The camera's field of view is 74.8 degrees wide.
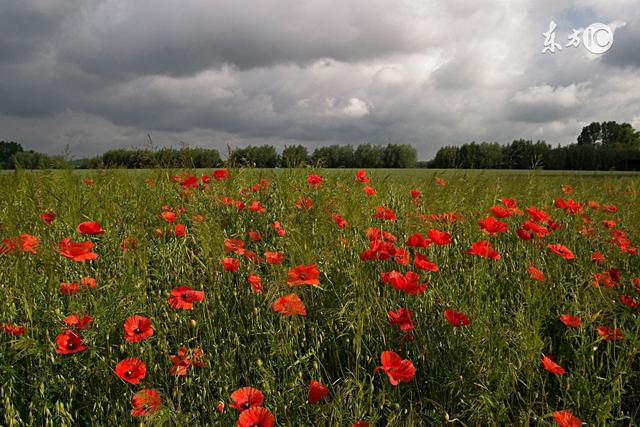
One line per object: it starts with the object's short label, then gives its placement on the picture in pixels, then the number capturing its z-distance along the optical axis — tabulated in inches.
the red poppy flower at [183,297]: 64.4
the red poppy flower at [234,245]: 80.3
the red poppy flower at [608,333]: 66.5
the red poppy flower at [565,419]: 49.4
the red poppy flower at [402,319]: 61.4
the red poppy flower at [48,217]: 99.3
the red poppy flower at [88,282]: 68.6
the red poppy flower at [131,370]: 53.1
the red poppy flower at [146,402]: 50.8
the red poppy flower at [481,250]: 75.0
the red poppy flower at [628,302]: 78.0
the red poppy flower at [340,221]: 96.1
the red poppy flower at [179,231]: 99.8
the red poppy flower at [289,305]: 55.6
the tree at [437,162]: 1686.8
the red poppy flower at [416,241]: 75.9
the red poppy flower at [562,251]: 82.6
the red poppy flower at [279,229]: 95.1
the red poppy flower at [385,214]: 102.6
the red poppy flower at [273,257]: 74.3
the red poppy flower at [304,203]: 102.8
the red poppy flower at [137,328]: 58.3
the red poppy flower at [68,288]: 68.2
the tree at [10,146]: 1299.8
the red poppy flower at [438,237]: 75.0
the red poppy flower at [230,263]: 74.5
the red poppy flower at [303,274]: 59.0
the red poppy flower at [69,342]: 55.1
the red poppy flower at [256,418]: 44.9
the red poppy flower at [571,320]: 67.2
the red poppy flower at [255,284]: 70.9
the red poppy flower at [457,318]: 60.7
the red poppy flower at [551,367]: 58.2
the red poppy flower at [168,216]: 103.8
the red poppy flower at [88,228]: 78.2
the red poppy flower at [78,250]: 65.3
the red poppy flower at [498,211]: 93.7
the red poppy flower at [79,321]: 59.4
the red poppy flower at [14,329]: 62.7
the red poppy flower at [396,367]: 53.1
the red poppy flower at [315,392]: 50.0
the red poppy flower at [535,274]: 73.3
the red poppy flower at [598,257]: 88.2
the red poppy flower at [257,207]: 112.8
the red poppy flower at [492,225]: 79.4
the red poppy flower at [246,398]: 50.2
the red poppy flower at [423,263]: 67.3
